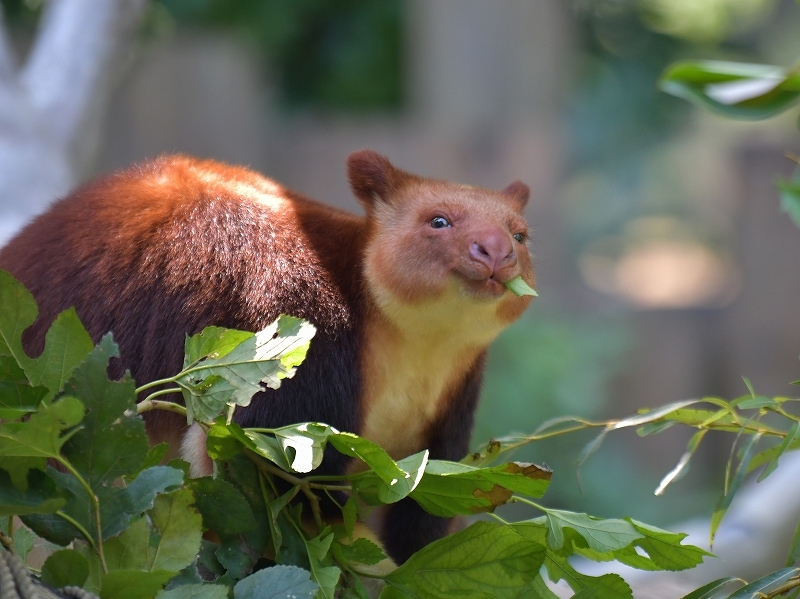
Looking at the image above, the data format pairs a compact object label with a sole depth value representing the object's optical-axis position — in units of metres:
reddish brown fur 6.77
